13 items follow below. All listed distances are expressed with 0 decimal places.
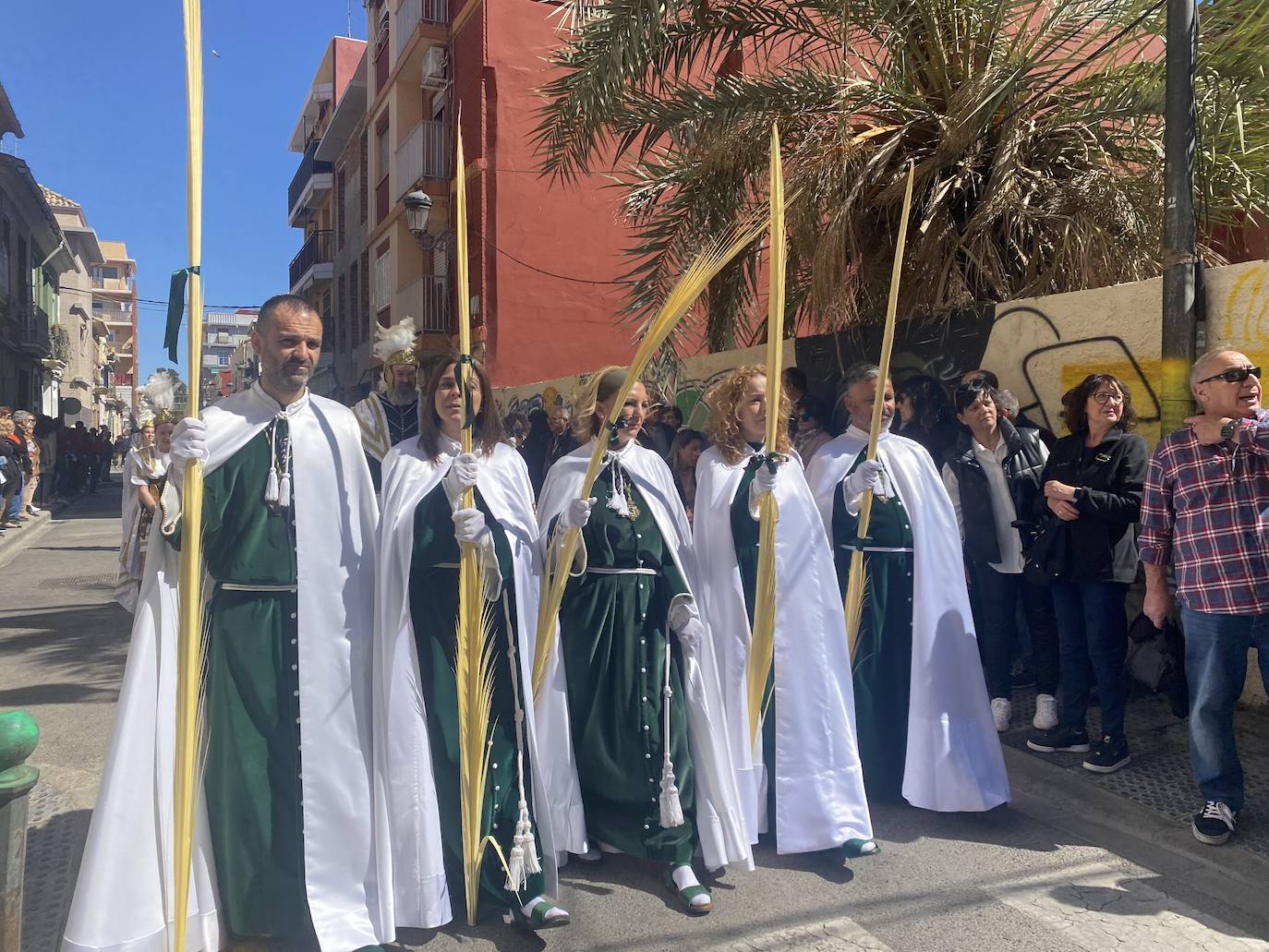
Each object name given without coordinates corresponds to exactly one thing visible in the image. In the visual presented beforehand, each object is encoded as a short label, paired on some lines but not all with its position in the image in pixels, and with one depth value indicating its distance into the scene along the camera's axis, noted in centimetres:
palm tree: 683
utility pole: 506
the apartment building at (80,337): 4550
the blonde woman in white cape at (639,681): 368
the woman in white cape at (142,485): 660
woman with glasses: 460
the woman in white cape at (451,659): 332
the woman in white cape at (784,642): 392
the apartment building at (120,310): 8388
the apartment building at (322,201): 3039
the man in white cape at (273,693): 310
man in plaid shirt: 380
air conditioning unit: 1866
